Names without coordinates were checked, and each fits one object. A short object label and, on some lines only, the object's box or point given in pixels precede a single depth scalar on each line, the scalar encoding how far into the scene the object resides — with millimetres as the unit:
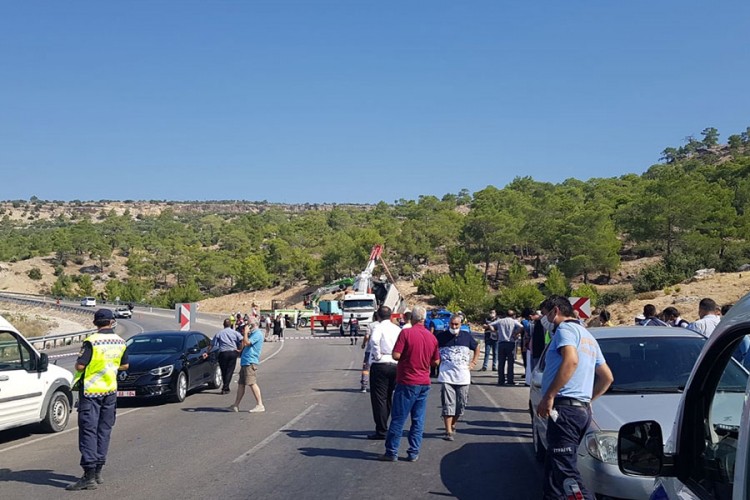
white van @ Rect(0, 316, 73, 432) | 10164
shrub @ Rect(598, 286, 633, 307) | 50250
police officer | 7758
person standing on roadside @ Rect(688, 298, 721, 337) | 10430
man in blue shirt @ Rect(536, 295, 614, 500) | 5430
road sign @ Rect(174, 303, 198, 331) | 23500
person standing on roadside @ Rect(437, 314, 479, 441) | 10273
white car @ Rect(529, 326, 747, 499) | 5926
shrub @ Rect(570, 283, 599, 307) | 50572
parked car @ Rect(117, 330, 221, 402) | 14180
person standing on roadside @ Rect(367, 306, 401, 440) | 10531
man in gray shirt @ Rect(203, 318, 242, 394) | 16094
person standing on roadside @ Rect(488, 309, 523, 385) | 17766
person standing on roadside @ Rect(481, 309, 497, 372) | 21345
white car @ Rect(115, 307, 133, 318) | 74312
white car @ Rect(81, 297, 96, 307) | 88088
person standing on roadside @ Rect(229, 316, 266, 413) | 13164
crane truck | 47094
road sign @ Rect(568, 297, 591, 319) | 16852
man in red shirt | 8969
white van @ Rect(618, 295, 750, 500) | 2924
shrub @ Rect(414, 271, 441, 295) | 73825
